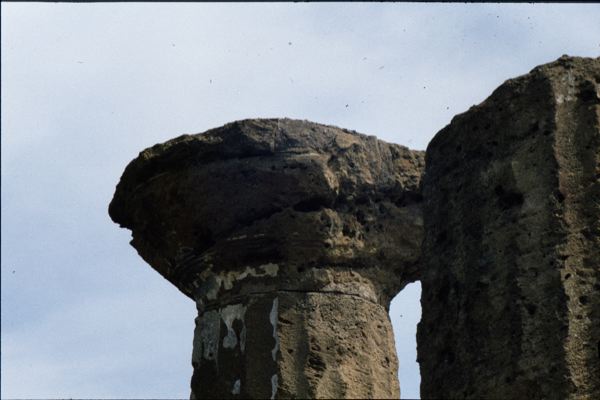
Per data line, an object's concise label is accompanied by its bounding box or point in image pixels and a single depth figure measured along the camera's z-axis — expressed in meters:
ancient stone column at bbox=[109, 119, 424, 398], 13.66
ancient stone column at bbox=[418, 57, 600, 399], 7.94
